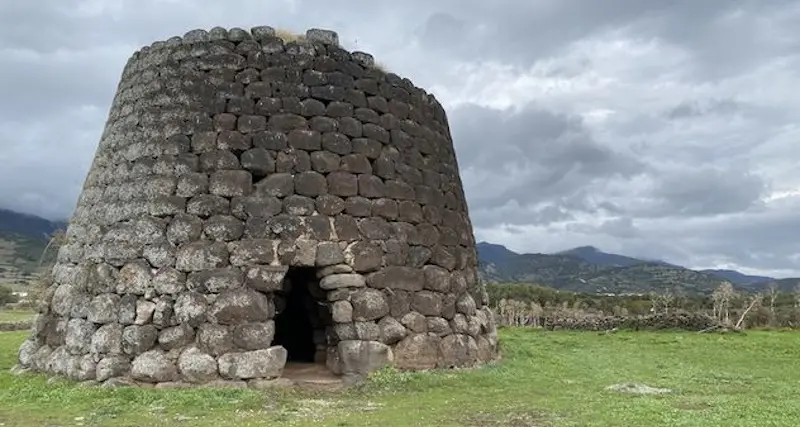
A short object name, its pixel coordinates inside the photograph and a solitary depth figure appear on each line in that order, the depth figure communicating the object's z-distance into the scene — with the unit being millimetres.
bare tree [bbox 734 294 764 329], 31800
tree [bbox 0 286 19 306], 59378
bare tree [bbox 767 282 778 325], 35972
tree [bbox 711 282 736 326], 39344
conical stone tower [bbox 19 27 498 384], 11633
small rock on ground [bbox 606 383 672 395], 11501
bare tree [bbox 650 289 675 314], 51822
